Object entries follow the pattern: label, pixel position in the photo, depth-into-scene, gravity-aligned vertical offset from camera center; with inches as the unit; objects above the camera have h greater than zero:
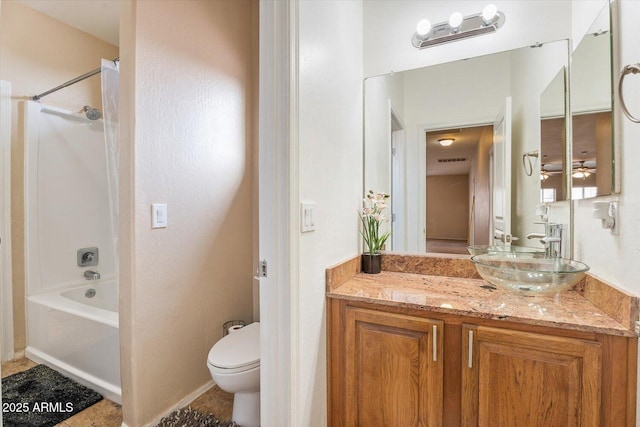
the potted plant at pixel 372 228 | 66.9 -3.8
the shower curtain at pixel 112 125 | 67.8 +19.6
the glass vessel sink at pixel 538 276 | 43.3 -10.0
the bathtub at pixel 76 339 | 71.8 -32.6
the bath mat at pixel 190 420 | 63.3 -44.3
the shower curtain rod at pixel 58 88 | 76.4 +34.9
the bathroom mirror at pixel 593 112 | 43.7 +15.6
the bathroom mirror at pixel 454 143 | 60.6 +14.9
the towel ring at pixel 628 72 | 34.5 +15.9
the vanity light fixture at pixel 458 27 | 61.3 +38.4
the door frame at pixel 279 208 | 43.7 +0.5
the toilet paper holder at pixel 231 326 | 81.3 -32.0
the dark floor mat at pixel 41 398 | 64.9 -43.4
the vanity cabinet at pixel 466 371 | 38.5 -23.3
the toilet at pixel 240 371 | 58.4 -30.8
